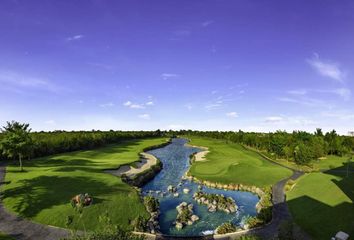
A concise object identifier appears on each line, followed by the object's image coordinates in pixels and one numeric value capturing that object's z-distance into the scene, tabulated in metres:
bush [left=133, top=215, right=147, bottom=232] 31.61
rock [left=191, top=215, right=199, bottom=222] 37.25
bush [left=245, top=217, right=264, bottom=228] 32.10
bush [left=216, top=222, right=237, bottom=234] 30.76
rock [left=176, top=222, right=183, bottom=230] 34.95
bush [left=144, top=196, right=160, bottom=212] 39.94
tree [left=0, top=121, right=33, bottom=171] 60.11
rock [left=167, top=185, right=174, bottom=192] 52.90
